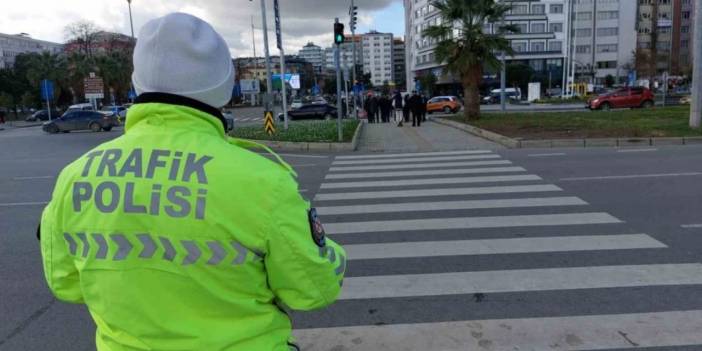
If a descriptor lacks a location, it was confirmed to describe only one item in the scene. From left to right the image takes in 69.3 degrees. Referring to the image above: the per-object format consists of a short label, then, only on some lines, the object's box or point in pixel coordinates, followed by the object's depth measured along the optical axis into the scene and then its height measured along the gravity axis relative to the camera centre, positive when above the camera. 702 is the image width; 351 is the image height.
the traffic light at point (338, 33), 16.80 +2.30
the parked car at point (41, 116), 55.72 -0.46
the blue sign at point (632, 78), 66.19 +2.01
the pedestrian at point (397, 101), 30.00 -0.02
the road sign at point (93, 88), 47.41 +2.08
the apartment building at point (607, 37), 95.31 +10.83
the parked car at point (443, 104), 40.12 -0.39
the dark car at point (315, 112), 36.59 -0.59
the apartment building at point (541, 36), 85.75 +10.11
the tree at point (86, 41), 68.88 +9.54
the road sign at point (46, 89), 45.12 +2.01
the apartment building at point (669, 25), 103.62 +13.93
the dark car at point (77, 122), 31.08 -0.70
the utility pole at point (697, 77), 16.28 +0.47
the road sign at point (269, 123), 18.42 -0.67
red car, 33.06 -0.39
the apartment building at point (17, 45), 119.34 +17.32
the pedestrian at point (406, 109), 26.05 -0.44
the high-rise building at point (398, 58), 183.62 +15.52
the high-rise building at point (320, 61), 192.32 +16.19
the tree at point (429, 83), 87.50 +2.83
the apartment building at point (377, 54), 176.88 +16.41
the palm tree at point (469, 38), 22.25 +2.63
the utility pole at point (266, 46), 19.38 +2.44
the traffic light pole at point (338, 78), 16.62 +0.81
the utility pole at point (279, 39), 20.56 +2.67
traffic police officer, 1.33 -0.31
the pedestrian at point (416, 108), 24.58 -0.38
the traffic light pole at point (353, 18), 30.01 +4.93
